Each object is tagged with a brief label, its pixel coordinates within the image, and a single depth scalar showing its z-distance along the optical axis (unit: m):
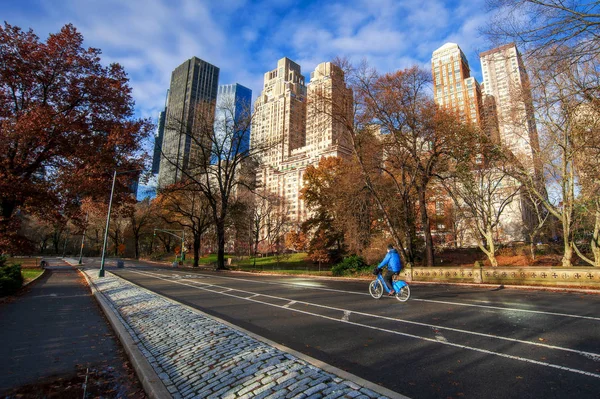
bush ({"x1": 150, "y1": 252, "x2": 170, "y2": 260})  70.75
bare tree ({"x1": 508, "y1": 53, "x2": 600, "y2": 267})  14.81
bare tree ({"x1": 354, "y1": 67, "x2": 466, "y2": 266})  21.14
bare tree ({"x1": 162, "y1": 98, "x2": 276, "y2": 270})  34.25
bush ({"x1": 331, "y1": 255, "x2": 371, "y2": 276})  24.94
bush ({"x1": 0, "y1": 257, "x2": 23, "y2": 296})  12.81
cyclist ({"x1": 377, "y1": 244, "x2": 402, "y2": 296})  10.95
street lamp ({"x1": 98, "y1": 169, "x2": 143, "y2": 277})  16.87
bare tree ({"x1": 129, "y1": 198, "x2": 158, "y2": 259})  70.81
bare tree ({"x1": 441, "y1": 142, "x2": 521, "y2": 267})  22.43
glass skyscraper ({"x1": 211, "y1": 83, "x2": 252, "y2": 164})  34.44
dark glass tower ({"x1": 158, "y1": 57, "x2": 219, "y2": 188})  34.06
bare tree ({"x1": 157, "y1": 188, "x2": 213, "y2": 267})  34.57
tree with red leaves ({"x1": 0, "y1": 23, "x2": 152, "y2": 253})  13.07
